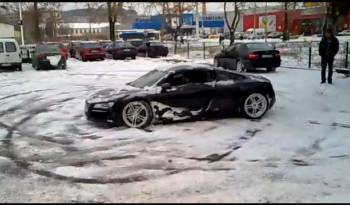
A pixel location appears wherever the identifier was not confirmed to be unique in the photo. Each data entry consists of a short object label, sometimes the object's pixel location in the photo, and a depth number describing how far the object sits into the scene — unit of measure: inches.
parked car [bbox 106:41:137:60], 1354.6
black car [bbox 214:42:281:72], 793.6
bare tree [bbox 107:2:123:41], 1550.2
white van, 1042.7
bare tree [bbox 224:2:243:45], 1480.1
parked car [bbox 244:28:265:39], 3109.3
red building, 3441.7
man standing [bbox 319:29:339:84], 593.6
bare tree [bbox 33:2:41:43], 1779.0
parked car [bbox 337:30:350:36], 2481.5
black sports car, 383.2
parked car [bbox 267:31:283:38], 3227.4
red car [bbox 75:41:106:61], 1350.9
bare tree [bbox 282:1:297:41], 2340.6
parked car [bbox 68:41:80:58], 1563.7
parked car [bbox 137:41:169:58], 1450.5
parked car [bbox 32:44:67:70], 1065.5
